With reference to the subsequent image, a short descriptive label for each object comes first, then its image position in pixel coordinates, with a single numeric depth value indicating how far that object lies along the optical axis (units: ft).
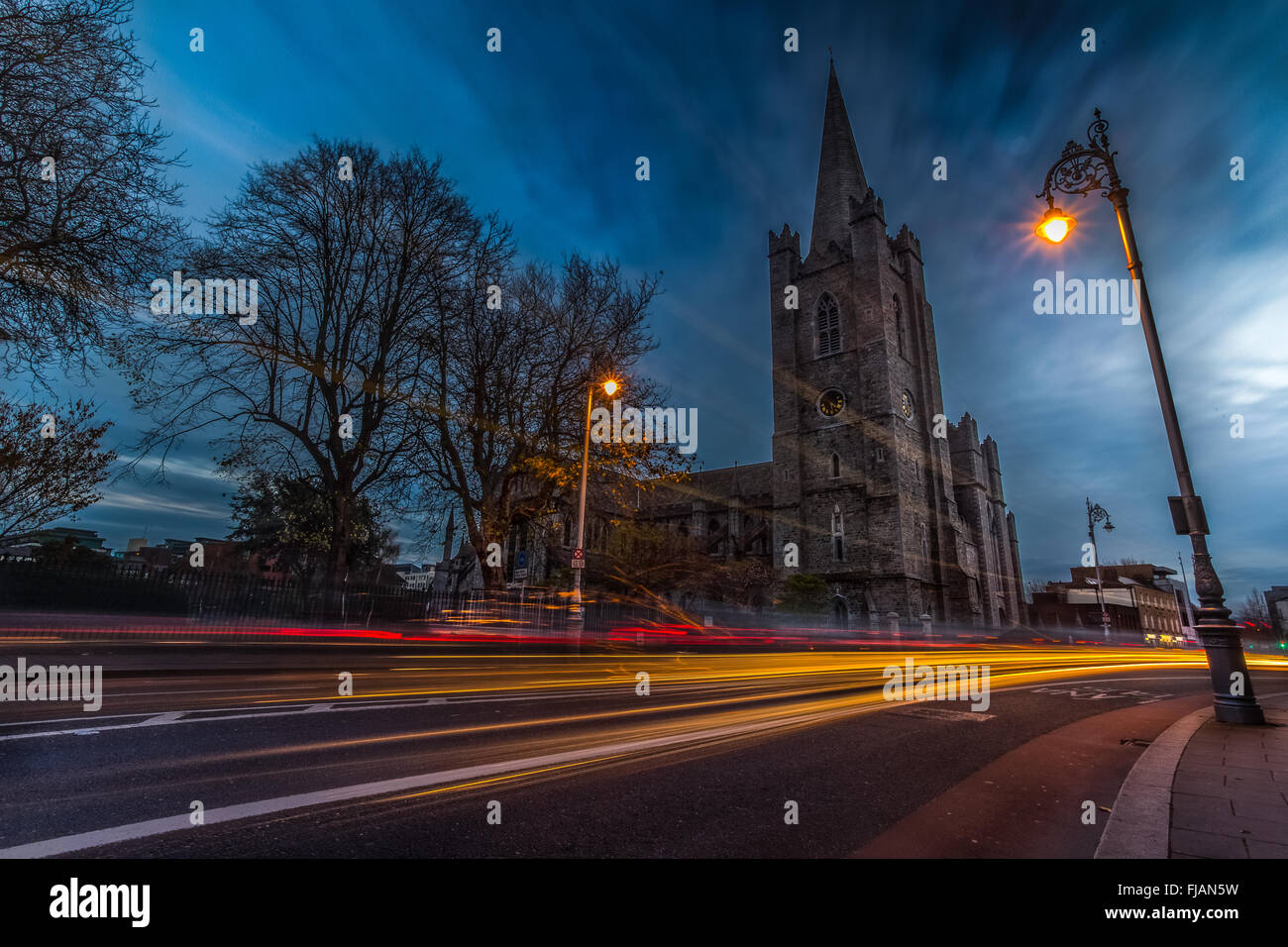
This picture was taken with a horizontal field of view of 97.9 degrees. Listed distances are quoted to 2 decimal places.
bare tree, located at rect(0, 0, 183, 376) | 29.09
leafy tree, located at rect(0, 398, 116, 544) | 45.29
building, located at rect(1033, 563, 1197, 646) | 187.93
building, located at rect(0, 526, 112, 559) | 58.34
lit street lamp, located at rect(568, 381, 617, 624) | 47.21
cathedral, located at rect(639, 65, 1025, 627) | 120.67
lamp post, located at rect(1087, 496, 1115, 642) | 109.29
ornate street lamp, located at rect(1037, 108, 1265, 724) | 20.45
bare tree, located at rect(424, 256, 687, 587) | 58.13
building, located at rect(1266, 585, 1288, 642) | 253.59
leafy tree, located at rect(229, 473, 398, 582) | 78.69
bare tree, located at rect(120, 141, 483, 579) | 52.80
